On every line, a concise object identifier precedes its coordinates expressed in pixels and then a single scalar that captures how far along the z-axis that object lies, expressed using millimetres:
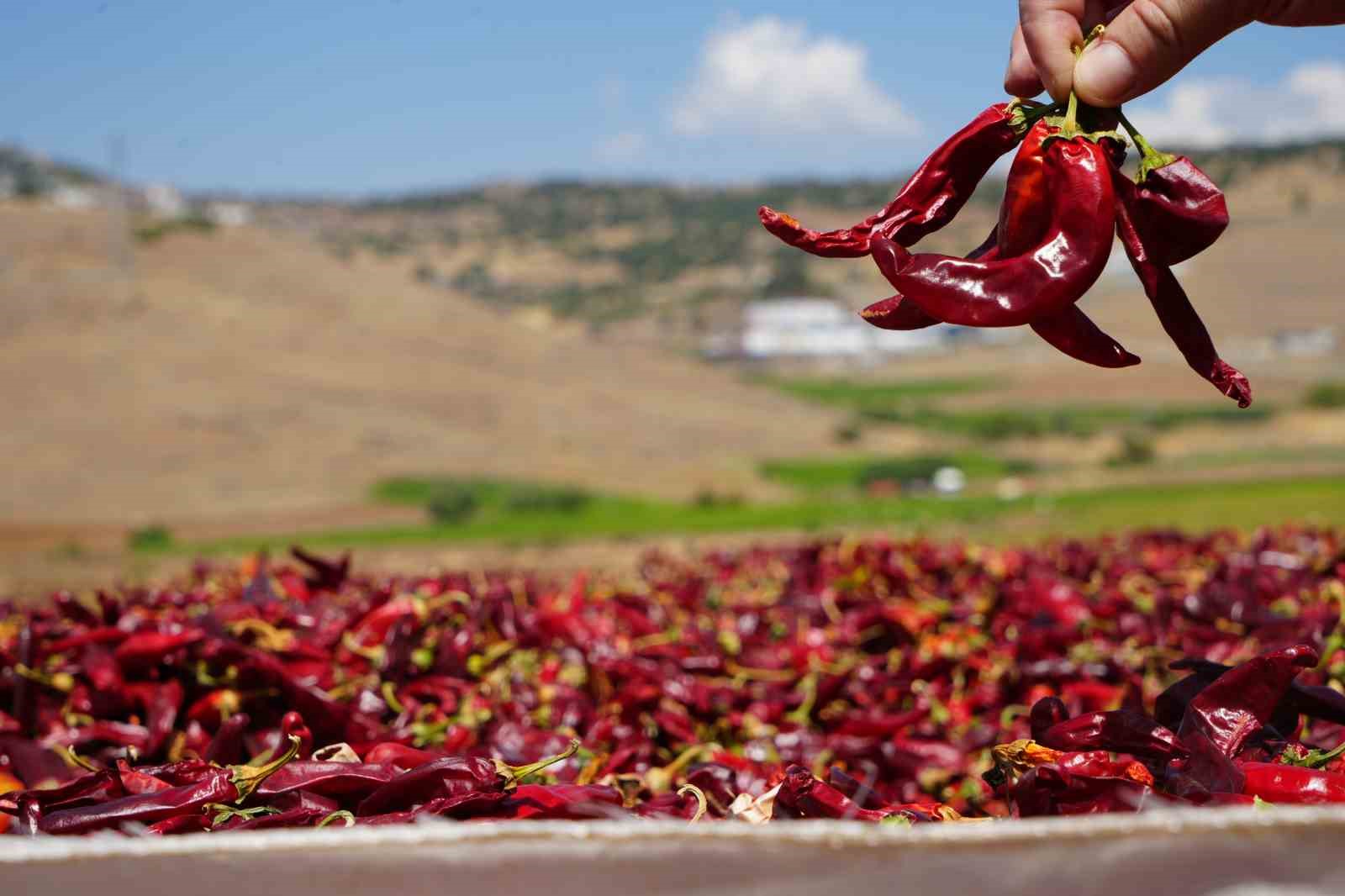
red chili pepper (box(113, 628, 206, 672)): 3039
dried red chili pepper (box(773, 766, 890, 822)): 1913
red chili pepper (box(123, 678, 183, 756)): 2885
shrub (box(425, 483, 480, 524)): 34809
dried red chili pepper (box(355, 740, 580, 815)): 1967
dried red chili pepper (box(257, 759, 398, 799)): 2047
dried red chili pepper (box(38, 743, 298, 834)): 1944
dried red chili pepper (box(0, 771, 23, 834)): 2627
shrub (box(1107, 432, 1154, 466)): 46750
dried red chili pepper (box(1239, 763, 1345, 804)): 1777
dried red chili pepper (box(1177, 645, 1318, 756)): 2006
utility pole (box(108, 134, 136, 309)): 60875
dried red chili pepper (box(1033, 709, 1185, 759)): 1990
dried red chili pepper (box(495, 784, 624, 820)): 1931
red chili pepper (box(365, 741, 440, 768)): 2373
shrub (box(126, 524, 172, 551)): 30531
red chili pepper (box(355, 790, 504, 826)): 1902
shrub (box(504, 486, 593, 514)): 35969
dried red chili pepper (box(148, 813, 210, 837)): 1910
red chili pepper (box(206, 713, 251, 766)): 2541
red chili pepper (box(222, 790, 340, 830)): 1896
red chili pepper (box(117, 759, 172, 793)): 2113
